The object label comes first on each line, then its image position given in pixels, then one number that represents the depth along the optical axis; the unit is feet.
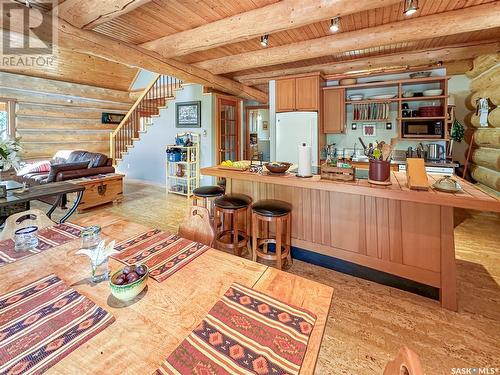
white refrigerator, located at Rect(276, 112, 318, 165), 15.96
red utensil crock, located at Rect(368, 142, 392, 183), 6.88
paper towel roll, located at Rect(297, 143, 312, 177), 8.09
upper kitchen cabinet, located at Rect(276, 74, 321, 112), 16.12
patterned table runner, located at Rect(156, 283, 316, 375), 2.36
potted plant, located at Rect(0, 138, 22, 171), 8.22
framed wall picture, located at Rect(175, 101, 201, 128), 19.80
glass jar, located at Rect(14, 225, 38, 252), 4.54
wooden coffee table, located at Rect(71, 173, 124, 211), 15.21
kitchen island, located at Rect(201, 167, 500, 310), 6.45
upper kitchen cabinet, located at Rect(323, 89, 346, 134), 16.34
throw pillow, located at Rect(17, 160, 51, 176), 18.49
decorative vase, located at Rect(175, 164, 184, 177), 20.44
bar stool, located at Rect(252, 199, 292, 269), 7.73
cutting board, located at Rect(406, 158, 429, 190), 6.32
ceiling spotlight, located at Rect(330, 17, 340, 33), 9.73
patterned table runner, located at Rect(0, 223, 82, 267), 4.33
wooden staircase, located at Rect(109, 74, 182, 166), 21.85
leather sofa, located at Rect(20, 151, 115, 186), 14.94
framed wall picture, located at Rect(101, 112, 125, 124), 26.71
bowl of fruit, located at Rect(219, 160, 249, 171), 9.39
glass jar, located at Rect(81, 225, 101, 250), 4.10
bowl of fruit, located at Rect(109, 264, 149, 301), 3.14
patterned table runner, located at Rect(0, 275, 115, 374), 2.39
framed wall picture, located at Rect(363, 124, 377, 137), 16.44
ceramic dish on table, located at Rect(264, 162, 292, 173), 8.52
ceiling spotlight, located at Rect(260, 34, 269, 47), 11.33
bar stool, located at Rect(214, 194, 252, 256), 8.75
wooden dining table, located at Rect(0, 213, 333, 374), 2.42
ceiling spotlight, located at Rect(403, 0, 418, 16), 8.29
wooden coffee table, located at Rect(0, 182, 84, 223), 8.61
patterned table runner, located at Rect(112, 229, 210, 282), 4.00
